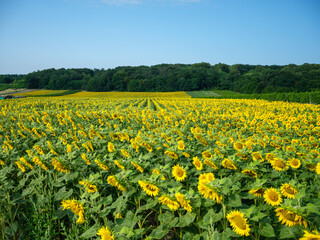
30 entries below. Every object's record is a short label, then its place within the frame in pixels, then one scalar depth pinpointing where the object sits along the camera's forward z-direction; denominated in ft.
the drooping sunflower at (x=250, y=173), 7.52
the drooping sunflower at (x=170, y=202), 5.52
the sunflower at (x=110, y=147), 10.49
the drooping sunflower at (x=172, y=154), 9.47
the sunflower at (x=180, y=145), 9.84
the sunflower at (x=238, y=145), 10.66
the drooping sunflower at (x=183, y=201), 5.32
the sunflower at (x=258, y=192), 6.23
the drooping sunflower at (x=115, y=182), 6.64
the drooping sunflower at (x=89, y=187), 6.63
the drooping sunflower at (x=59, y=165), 8.10
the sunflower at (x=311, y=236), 3.82
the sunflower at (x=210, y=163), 8.06
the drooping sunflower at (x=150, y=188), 6.13
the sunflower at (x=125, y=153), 9.60
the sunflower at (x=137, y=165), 7.76
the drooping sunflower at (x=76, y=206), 5.64
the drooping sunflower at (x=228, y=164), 7.73
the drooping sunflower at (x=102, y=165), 8.18
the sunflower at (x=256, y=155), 8.98
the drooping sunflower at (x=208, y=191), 5.32
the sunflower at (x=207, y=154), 9.53
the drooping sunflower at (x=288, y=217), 4.77
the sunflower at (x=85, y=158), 8.93
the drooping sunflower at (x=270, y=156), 8.81
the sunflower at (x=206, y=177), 5.84
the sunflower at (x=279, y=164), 8.34
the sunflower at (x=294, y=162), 8.63
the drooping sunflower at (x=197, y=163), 8.26
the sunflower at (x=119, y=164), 7.91
